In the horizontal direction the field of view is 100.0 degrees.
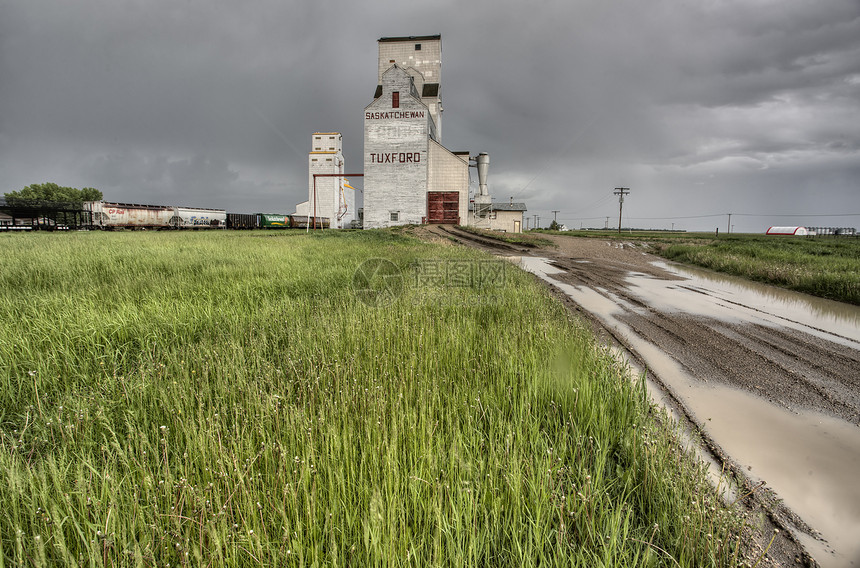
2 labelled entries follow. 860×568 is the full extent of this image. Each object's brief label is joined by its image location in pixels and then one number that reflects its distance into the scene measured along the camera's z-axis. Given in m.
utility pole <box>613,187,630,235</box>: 68.06
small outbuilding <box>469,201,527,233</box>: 48.53
